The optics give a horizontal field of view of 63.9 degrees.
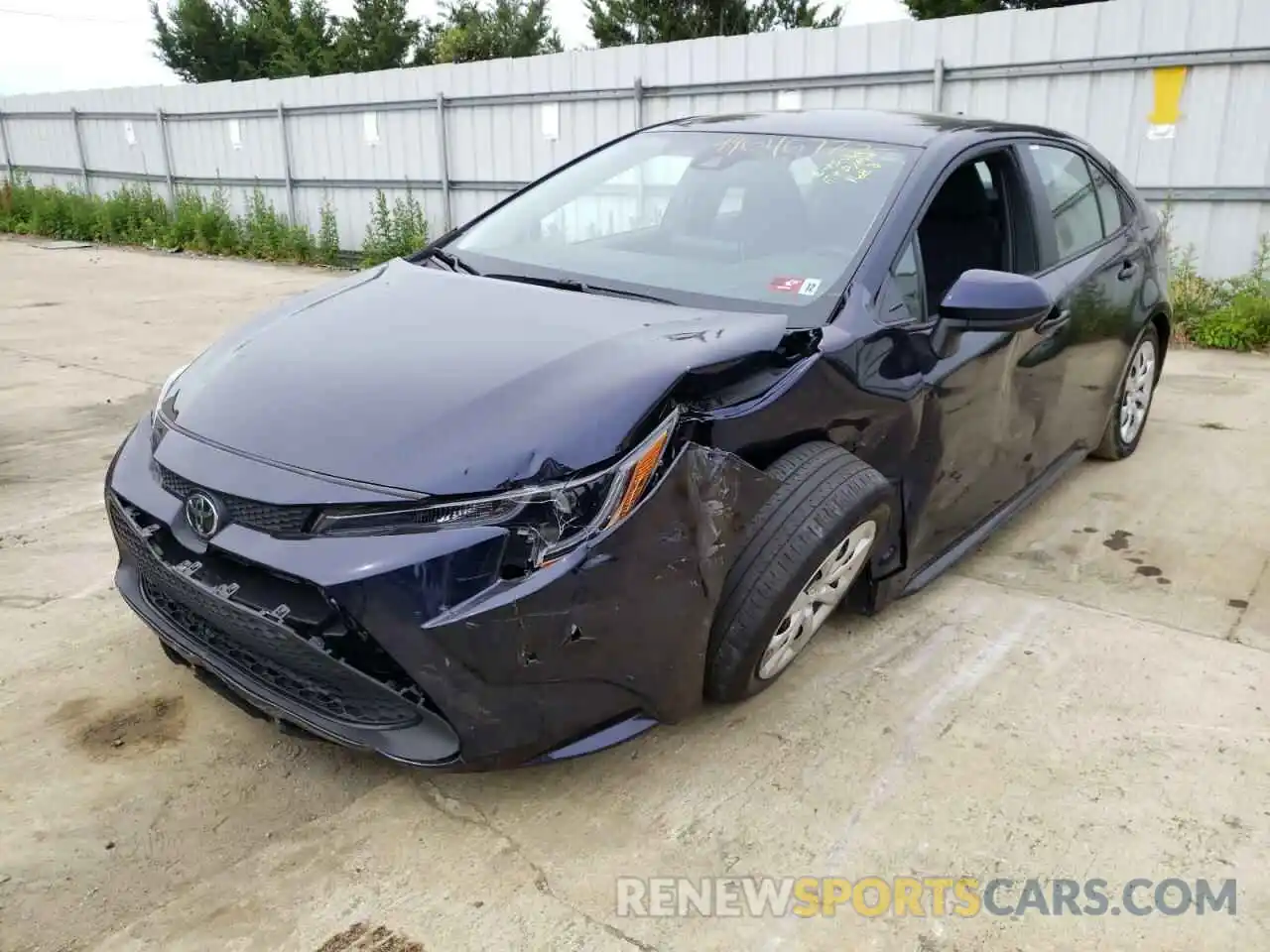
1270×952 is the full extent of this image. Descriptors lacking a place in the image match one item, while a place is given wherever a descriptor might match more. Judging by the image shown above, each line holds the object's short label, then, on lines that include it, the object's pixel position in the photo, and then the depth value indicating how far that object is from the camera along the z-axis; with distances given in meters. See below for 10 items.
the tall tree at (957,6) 23.70
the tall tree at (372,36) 37.31
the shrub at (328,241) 12.68
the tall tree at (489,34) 37.06
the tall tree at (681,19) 32.03
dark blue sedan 2.01
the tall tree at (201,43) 37.59
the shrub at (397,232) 11.60
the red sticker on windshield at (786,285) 2.84
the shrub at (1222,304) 7.02
